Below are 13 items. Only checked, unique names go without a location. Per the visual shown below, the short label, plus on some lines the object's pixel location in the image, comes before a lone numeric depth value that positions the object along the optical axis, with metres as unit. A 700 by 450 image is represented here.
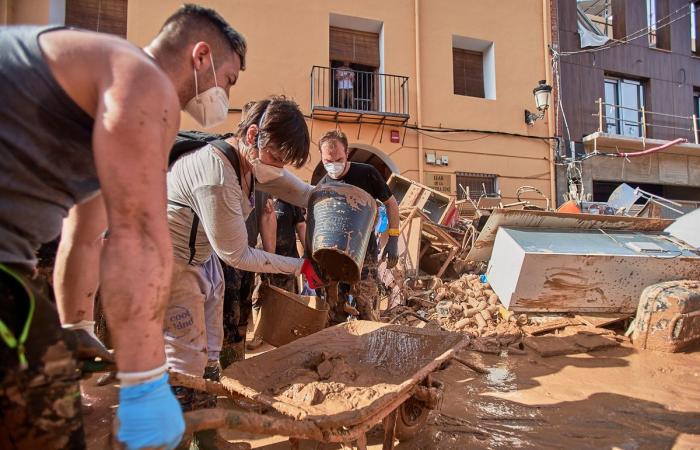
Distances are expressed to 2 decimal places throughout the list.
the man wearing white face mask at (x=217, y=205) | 1.89
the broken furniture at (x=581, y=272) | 4.76
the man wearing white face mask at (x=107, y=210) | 0.88
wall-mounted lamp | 10.08
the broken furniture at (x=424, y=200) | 7.97
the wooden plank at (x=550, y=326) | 4.80
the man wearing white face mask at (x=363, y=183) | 3.58
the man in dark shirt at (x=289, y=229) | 3.98
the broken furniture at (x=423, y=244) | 6.90
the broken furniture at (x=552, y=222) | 5.30
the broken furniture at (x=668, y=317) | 4.32
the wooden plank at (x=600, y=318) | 4.85
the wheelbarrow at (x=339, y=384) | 1.48
